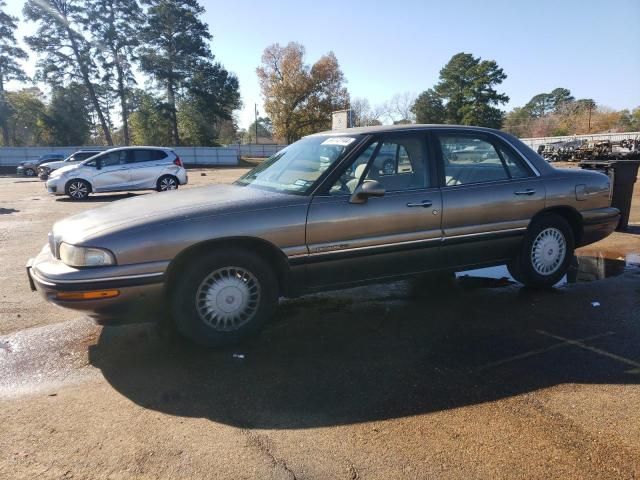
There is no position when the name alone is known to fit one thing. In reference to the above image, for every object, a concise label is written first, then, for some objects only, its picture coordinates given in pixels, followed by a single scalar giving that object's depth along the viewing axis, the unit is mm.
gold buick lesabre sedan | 3492
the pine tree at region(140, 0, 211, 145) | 46531
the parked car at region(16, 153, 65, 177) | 32969
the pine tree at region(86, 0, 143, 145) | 44344
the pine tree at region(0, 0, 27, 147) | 42438
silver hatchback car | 15281
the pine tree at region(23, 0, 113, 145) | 42453
